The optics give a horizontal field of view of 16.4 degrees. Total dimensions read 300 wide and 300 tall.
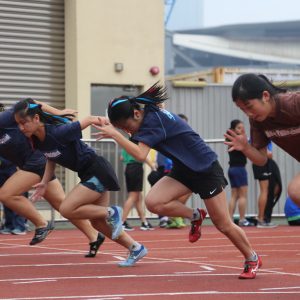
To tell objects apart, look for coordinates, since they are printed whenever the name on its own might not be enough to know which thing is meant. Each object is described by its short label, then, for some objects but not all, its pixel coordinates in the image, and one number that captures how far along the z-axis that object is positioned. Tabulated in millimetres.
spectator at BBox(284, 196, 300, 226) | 19453
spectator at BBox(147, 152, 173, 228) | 18750
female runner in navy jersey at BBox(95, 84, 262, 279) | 9891
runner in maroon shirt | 8742
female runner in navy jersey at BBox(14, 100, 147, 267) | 11023
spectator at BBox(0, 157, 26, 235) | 17553
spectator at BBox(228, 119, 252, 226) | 18827
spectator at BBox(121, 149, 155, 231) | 18141
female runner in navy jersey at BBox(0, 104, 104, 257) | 12805
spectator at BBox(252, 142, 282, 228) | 18797
